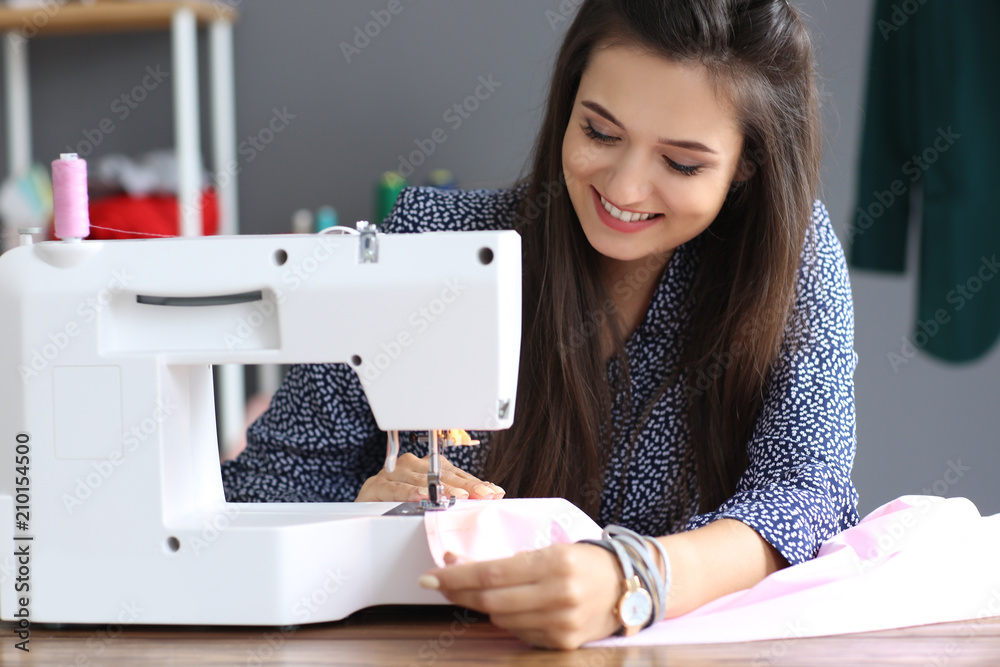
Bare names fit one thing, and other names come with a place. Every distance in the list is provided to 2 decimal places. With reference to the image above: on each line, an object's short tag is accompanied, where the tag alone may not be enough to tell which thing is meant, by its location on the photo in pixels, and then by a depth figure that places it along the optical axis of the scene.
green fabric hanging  2.28
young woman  1.33
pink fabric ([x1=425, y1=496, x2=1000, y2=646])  0.97
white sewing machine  1.02
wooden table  0.90
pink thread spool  1.04
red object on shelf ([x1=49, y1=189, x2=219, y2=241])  2.85
